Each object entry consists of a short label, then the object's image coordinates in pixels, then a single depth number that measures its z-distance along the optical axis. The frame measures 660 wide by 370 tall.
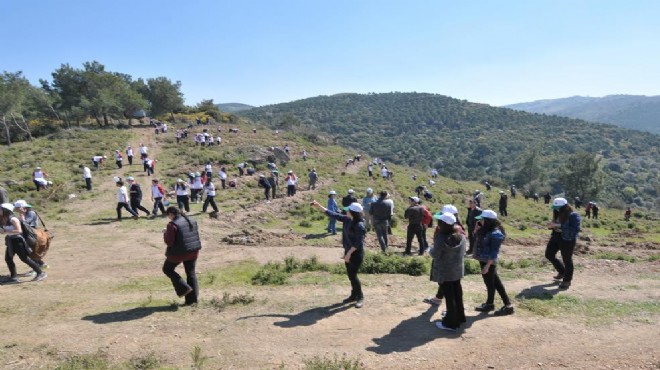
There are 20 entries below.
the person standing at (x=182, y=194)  17.59
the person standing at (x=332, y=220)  16.28
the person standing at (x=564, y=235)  9.01
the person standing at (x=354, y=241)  7.66
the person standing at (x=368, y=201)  15.31
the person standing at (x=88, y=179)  22.85
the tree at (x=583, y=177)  64.12
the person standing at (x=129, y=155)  30.79
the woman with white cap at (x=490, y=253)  7.16
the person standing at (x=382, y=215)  12.95
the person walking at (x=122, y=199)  16.48
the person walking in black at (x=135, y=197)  16.94
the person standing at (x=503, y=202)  28.52
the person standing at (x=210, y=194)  17.83
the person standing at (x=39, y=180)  22.11
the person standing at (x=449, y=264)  6.59
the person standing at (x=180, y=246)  7.33
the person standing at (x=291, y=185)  23.53
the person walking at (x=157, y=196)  17.34
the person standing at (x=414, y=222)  12.56
